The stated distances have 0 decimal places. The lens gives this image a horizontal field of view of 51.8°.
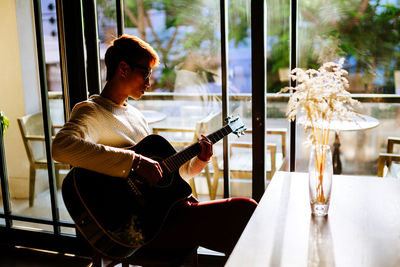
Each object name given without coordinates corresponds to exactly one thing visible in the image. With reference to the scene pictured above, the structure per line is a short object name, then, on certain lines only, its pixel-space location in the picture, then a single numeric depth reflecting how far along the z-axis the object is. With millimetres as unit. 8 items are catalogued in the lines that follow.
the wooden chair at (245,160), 2381
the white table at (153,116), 2557
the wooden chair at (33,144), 2887
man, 1700
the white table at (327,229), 1138
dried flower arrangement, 1444
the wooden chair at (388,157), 2160
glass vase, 1452
